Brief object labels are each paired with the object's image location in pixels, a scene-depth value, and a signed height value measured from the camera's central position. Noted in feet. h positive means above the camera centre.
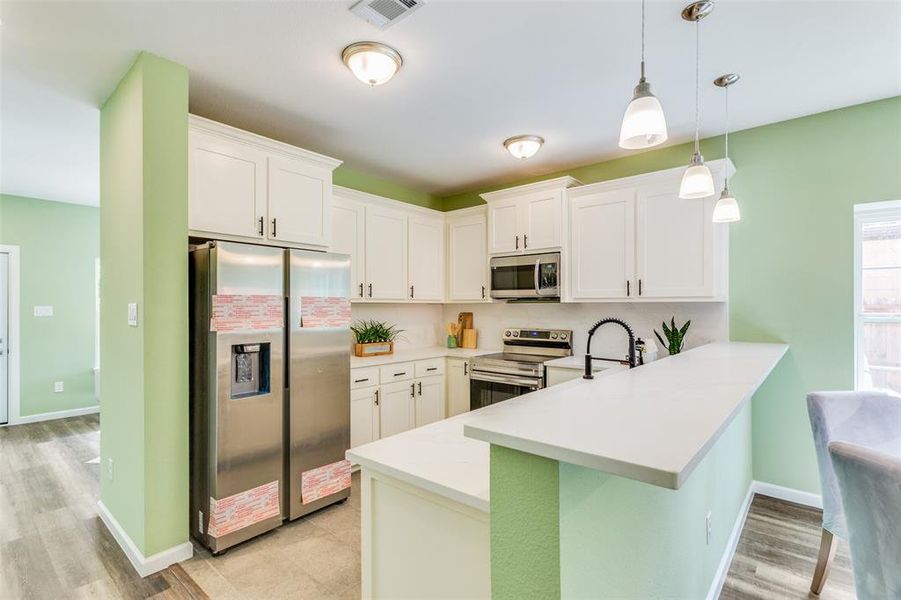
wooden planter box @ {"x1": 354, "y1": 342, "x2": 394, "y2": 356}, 12.72 -1.51
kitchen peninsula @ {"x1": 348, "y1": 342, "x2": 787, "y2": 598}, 2.79 -1.55
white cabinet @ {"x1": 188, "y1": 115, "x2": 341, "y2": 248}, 8.07 +2.29
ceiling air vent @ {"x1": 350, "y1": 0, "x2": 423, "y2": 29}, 5.87 +4.00
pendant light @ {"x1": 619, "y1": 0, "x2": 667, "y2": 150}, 4.54 +1.92
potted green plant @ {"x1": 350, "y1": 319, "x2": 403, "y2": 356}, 12.80 -1.22
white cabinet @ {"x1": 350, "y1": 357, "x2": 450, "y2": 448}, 11.18 -2.79
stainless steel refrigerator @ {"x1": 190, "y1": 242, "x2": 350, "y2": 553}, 7.55 -1.71
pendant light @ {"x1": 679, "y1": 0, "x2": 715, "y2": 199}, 5.98 +1.77
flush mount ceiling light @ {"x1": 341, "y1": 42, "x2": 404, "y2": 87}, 6.82 +3.84
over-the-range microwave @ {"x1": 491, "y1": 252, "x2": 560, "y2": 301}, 12.01 +0.62
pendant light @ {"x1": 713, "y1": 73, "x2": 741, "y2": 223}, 7.32 +1.50
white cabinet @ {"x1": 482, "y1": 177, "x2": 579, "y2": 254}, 12.06 +2.36
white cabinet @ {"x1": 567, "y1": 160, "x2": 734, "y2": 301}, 9.90 +1.36
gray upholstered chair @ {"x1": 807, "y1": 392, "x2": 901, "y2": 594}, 6.15 -1.85
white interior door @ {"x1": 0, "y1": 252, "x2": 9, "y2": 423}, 15.39 -1.34
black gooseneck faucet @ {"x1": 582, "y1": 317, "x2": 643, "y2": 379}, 6.37 -0.93
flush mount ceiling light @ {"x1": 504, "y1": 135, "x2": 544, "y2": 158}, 10.59 +3.79
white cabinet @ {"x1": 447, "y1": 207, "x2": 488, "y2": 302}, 14.01 +1.41
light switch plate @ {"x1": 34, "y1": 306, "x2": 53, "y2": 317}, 16.07 -0.44
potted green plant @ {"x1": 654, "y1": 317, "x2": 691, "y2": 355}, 10.44 -0.96
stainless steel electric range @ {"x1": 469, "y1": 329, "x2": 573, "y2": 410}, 11.64 -1.85
